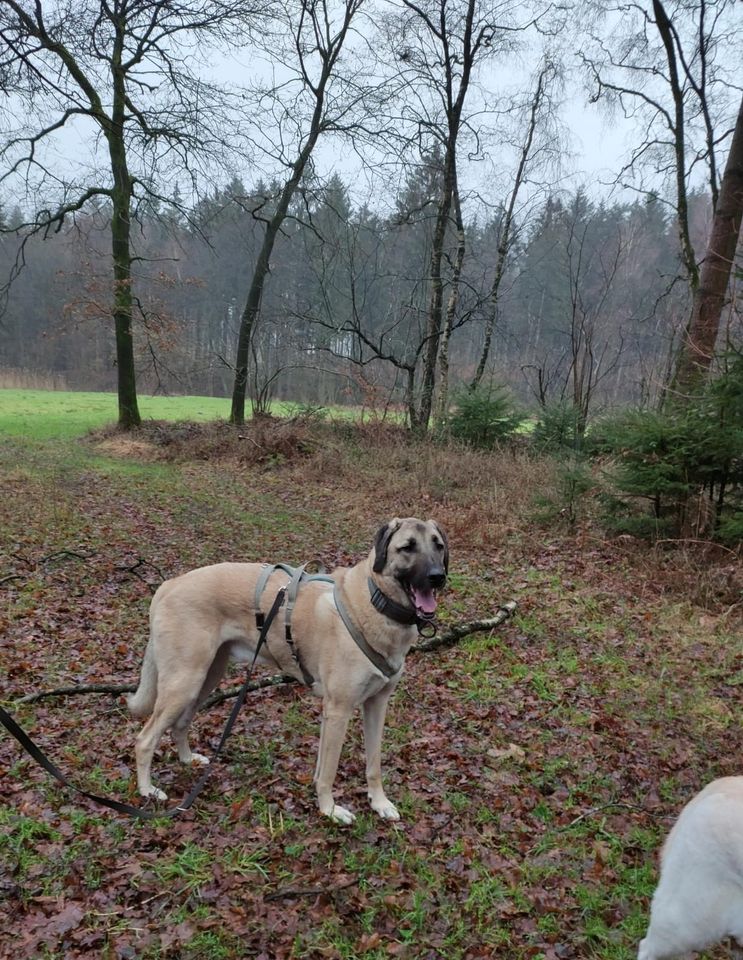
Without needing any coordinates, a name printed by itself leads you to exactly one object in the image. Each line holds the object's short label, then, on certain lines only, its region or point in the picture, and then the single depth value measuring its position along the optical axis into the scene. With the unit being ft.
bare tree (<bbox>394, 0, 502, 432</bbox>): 60.03
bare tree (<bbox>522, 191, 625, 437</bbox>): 51.78
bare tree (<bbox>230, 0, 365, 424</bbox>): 64.54
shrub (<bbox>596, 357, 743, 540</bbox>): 24.41
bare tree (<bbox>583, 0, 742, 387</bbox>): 47.01
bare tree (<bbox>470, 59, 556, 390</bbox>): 67.15
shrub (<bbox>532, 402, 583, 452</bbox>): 49.83
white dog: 6.97
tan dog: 11.80
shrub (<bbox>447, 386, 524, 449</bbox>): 52.85
